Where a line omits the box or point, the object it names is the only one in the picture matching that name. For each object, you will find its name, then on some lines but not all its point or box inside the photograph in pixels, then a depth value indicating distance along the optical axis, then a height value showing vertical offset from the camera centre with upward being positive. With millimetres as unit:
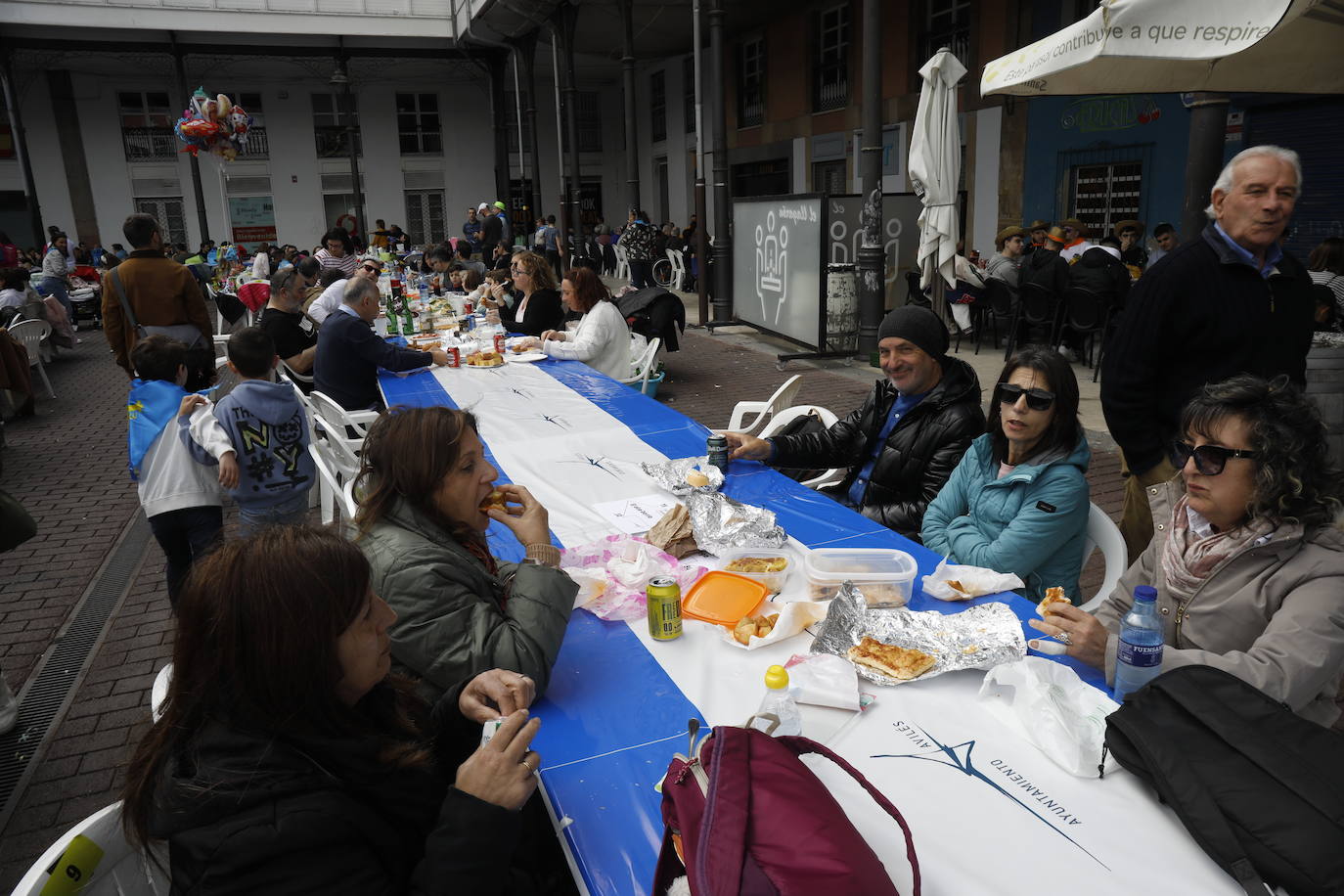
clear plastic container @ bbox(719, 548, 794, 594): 2307 -893
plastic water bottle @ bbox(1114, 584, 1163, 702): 1646 -791
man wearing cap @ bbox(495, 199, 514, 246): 18448 +471
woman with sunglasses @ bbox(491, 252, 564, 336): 7477 -449
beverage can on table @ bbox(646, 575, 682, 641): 2049 -866
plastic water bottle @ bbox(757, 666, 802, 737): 1658 -899
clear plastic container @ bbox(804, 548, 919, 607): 2146 -854
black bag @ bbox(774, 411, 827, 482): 4031 -892
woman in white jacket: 6270 -656
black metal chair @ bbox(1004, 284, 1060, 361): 8375 -795
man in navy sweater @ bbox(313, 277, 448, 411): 5441 -646
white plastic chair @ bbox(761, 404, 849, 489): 4161 -873
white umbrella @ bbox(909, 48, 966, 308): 7430 +617
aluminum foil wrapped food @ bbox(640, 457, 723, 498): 3084 -857
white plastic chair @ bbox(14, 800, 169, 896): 1309 -944
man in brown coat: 5945 -224
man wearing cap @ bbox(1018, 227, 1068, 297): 8219 -422
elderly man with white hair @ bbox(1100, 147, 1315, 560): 2719 -295
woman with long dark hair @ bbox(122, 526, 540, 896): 1146 -709
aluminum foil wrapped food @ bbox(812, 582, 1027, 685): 1838 -893
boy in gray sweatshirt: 3514 -738
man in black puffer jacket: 3117 -691
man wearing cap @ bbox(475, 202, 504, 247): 16219 +300
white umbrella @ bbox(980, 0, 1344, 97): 2881 +726
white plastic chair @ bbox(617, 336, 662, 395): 6520 -981
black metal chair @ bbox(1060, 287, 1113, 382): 7750 -775
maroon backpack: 1126 -805
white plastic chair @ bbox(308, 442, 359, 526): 3441 -998
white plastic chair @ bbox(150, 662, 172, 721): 1684 -874
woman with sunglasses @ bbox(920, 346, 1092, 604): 2498 -755
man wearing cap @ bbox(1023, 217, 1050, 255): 10062 -75
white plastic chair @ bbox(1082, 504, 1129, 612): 2605 -971
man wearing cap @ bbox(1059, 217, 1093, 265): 9375 -160
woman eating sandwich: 1825 -691
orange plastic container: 2152 -915
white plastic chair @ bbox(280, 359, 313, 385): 6561 -914
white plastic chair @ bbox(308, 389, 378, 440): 5055 -969
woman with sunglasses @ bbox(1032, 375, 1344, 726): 1675 -707
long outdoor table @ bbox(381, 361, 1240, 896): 1338 -964
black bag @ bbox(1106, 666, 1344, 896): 1197 -826
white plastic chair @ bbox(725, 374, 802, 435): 4465 -907
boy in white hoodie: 3453 -794
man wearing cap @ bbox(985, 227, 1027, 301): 9055 -335
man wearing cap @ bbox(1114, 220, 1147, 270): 9539 -246
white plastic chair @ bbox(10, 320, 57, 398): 8898 -766
